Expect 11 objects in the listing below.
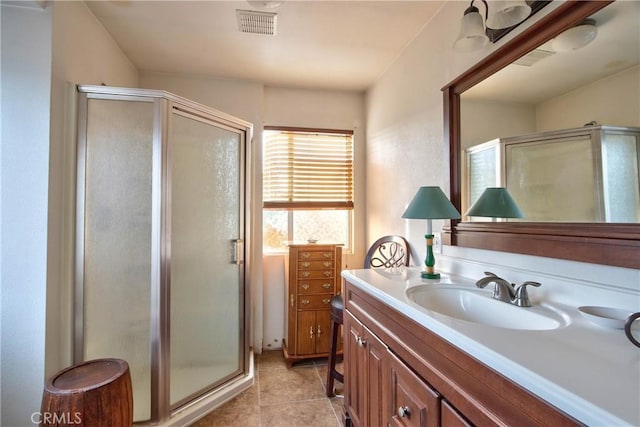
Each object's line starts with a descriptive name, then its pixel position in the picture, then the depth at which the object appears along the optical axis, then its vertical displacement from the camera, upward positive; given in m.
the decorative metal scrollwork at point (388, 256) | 2.14 -0.29
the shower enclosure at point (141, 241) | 1.60 -0.11
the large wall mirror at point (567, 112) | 0.87 +0.41
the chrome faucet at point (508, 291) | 1.02 -0.27
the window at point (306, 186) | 2.78 +0.35
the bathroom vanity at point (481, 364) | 0.52 -0.34
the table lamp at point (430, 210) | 1.40 +0.05
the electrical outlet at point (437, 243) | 1.68 -0.14
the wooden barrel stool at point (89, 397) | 1.10 -0.71
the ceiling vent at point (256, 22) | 1.78 +1.31
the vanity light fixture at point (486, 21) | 1.12 +0.84
